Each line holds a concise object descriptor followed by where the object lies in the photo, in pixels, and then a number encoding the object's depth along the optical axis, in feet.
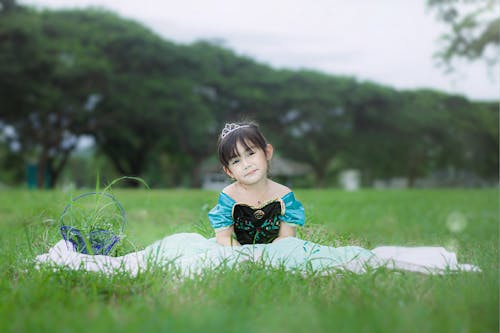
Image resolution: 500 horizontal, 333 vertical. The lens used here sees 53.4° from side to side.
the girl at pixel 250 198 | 11.15
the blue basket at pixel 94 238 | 10.85
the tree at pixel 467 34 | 49.80
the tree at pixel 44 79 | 61.46
